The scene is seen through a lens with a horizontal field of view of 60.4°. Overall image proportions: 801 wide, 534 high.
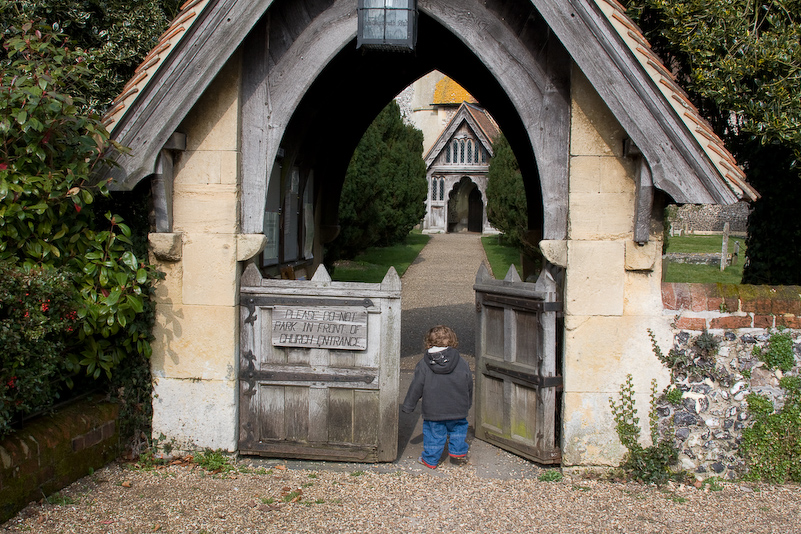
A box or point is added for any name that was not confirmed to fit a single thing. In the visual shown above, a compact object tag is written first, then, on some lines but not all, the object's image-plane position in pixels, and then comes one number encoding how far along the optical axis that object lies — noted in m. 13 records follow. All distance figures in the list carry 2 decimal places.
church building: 37.00
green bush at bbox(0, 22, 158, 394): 4.46
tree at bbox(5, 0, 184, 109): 6.95
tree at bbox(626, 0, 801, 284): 5.85
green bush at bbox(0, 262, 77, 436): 4.25
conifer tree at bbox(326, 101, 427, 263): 19.28
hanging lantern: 5.44
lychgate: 5.23
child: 5.64
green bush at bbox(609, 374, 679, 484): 5.32
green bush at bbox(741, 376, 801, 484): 5.27
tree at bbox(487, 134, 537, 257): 20.92
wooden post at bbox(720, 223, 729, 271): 19.94
